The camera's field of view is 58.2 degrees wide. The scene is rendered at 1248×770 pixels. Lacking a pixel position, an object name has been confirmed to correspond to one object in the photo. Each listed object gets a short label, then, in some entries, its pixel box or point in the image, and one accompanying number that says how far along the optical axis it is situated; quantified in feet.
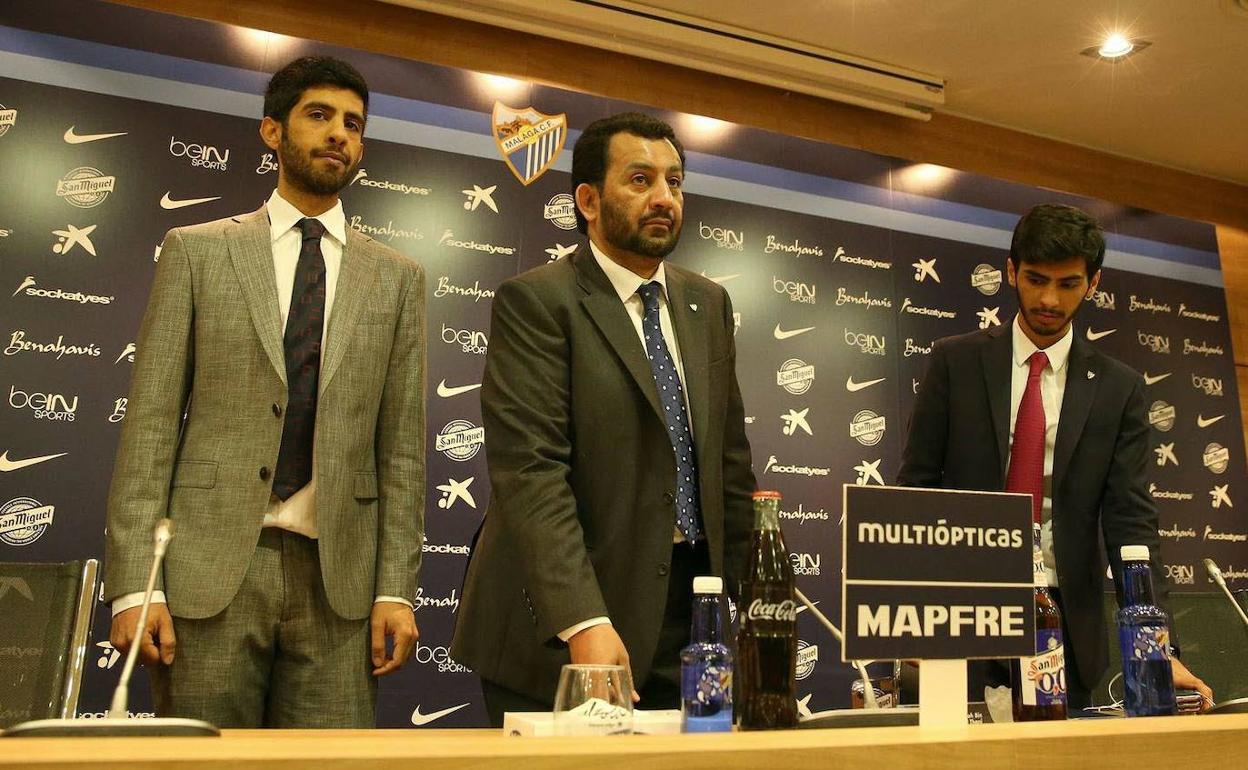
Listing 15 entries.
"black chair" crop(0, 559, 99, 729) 5.74
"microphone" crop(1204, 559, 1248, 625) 5.82
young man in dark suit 7.07
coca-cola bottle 3.91
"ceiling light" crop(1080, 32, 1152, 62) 15.33
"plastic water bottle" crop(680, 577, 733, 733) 3.86
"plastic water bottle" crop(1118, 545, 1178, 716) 4.98
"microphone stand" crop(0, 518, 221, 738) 3.24
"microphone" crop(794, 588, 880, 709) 5.19
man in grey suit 5.90
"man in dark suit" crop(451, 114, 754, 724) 5.49
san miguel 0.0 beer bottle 4.83
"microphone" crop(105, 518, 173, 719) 3.77
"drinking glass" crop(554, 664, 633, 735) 3.59
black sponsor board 3.90
